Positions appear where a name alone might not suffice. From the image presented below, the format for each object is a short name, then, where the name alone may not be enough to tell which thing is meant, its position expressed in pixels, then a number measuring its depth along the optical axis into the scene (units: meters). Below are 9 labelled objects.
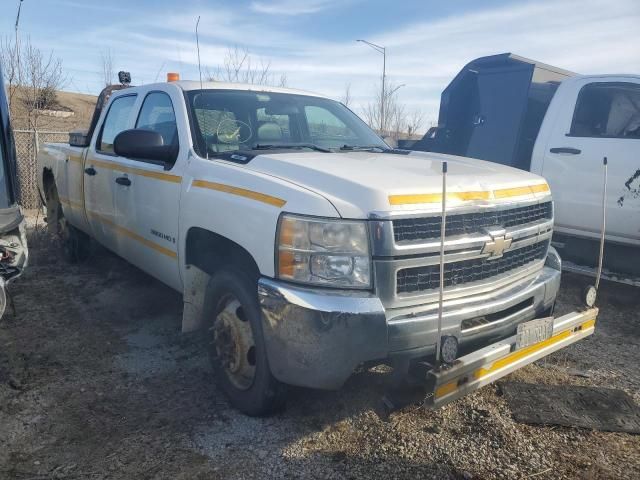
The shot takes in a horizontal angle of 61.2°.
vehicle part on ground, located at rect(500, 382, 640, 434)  3.24
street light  21.06
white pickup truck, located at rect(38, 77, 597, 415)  2.59
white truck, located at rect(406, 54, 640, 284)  5.04
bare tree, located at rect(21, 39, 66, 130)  12.70
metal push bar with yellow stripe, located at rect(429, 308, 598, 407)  2.50
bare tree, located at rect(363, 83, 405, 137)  21.84
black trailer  6.17
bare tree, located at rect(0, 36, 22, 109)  12.04
